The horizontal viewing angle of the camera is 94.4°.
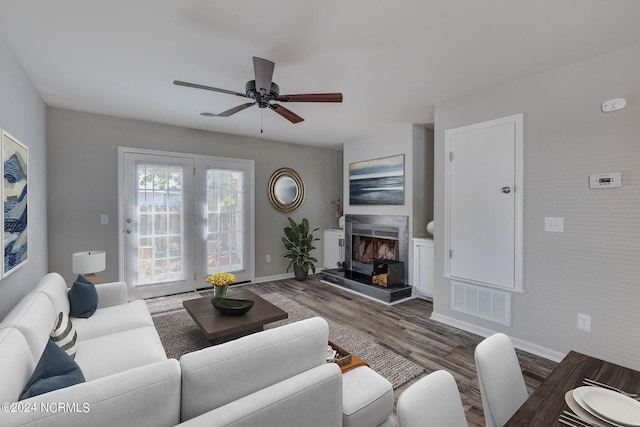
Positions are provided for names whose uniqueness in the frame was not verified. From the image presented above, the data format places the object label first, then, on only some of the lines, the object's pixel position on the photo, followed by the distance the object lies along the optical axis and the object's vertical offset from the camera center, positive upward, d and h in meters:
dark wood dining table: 0.91 -0.63
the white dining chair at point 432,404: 0.85 -0.59
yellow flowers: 2.80 -0.64
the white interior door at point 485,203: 2.80 +0.09
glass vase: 2.84 -0.76
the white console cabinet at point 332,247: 5.61 -0.68
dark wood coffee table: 2.35 -0.93
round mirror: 5.33 +0.41
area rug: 2.36 -1.26
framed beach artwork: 4.48 +0.49
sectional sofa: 0.88 -0.64
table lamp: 2.98 -0.51
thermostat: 2.26 +0.25
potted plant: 5.30 -0.64
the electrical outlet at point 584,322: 2.40 -0.90
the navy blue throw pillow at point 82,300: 2.39 -0.72
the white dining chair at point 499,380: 1.11 -0.66
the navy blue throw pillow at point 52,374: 1.05 -0.62
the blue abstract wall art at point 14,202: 1.98 +0.07
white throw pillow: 1.72 -0.73
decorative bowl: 2.59 -0.84
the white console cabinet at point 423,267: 4.06 -0.77
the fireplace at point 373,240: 4.45 -0.48
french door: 4.08 -0.12
